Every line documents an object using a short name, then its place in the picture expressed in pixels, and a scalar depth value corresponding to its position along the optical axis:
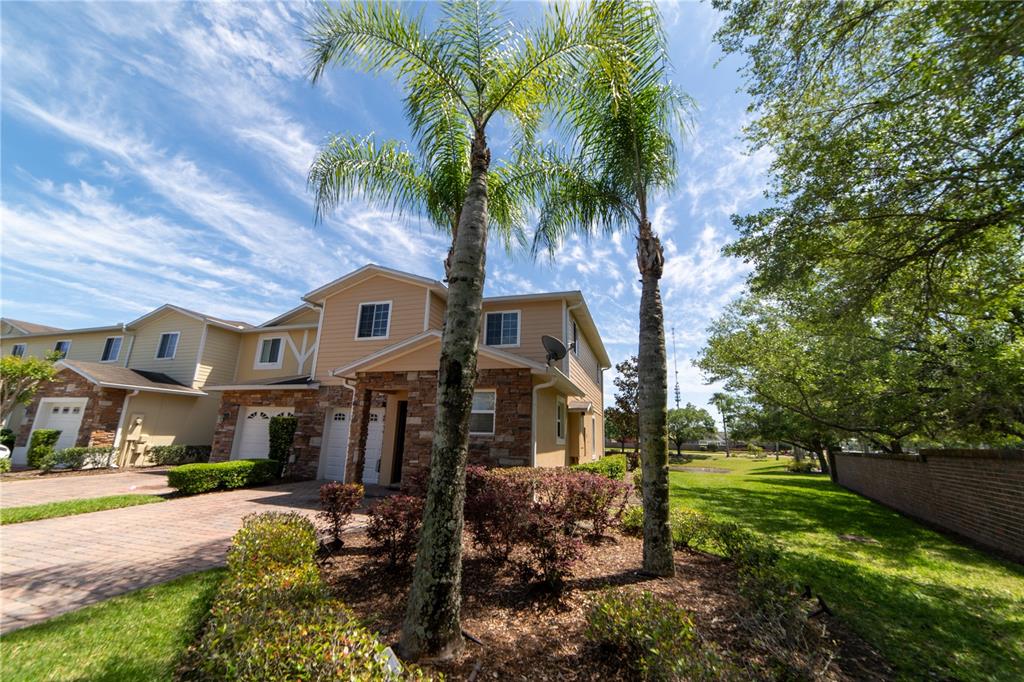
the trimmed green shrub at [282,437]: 14.03
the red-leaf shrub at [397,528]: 5.01
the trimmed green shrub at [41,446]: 14.72
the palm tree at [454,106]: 3.32
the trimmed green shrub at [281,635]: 2.17
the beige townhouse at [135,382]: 16.00
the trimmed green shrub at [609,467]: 12.78
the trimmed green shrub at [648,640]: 2.41
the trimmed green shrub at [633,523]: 7.41
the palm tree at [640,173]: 5.29
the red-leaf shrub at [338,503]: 5.66
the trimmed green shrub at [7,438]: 16.62
